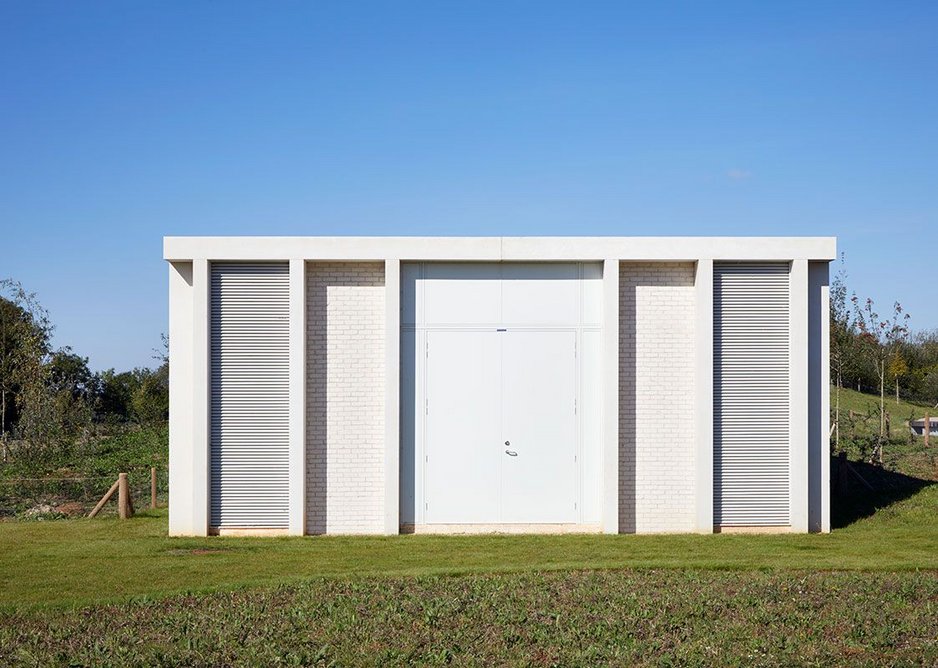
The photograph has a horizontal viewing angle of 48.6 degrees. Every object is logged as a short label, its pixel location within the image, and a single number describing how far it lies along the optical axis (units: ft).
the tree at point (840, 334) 87.25
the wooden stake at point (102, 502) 58.90
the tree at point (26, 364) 79.82
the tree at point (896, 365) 98.78
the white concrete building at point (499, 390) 50.72
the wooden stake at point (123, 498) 57.93
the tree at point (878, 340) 88.79
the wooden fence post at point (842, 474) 61.11
